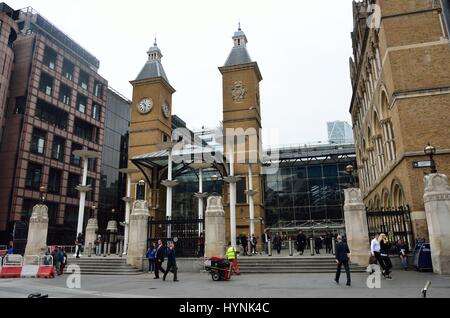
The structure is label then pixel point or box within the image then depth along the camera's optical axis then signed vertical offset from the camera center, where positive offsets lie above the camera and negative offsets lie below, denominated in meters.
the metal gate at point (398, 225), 18.00 +0.84
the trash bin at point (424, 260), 15.48 -0.86
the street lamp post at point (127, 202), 32.69 +4.31
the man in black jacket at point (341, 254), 11.81 -0.41
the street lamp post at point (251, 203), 31.37 +3.74
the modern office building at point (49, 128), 41.00 +16.01
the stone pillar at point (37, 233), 22.75 +0.92
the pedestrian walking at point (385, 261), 13.07 -0.76
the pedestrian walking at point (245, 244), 25.82 -0.04
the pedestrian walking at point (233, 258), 16.48 -0.68
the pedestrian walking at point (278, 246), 28.10 -0.25
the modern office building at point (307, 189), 48.78 +7.76
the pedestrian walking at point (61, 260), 18.94 -0.75
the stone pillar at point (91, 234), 30.03 +1.03
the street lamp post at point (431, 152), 15.12 +3.85
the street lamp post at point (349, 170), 16.90 +3.49
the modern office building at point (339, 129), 96.25 +31.93
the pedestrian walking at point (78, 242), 23.38 +0.29
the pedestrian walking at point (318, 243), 27.65 -0.07
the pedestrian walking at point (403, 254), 16.58 -0.62
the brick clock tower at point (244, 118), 37.62 +14.74
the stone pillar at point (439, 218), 14.41 +0.93
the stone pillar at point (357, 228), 16.94 +0.67
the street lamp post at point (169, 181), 28.06 +5.08
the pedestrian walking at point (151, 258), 18.78 -0.70
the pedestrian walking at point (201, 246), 20.44 -0.11
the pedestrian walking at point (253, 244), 27.57 -0.06
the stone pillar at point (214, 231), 18.98 +0.71
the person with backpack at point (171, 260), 14.45 -0.64
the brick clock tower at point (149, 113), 43.69 +17.08
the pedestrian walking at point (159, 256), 15.69 -0.53
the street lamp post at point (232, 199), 25.30 +3.53
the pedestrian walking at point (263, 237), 34.89 +0.58
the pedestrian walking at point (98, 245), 27.44 +0.03
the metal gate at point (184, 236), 20.67 +0.49
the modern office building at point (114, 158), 54.88 +14.61
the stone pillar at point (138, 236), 19.75 +0.53
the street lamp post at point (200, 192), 33.56 +4.98
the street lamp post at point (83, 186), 28.08 +4.93
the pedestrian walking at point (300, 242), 24.42 +0.03
